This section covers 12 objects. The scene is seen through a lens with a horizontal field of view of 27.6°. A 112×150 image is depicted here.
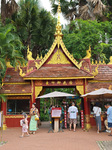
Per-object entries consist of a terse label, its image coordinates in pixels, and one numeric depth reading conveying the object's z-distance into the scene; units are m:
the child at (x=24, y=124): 10.94
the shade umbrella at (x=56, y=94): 12.50
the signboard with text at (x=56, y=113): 12.61
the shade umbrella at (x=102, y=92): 11.65
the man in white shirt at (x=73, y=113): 12.74
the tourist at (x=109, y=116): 10.42
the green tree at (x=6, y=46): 14.68
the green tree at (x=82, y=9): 26.94
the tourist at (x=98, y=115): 12.12
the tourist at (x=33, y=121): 12.06
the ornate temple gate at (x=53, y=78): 14.52
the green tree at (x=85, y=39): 21.78
